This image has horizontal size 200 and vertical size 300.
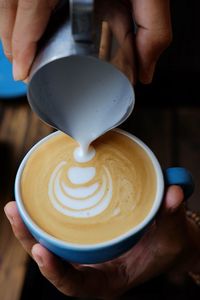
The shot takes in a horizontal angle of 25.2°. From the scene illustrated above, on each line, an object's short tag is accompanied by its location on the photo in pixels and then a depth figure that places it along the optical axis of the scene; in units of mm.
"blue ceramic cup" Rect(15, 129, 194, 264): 622
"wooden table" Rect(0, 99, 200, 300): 705
